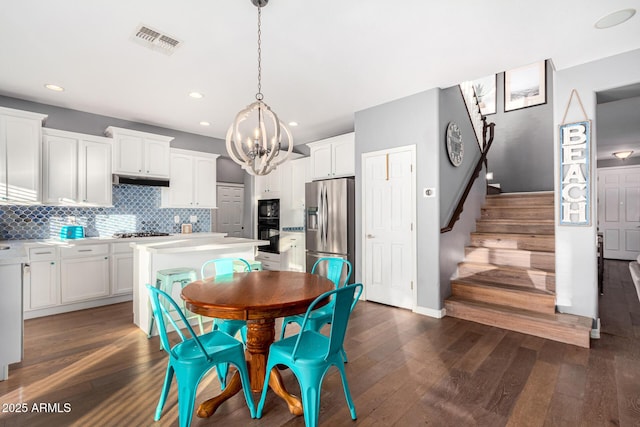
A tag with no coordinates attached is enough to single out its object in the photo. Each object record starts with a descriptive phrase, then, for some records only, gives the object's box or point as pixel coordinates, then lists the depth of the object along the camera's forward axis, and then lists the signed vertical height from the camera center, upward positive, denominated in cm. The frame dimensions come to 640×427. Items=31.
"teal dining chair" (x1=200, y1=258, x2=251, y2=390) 219 -79
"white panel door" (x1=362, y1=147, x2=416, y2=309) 393 -16
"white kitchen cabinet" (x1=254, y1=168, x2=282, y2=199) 614 +61
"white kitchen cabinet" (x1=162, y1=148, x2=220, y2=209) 513 +59
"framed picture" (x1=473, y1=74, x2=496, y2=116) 691 +274
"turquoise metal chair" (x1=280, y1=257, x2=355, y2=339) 238 -78
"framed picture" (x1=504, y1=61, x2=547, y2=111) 633 +267
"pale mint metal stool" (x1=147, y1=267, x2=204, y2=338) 288 -59
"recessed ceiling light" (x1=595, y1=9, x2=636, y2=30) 231 +150
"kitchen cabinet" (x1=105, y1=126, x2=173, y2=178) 448 +93
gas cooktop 454 -29
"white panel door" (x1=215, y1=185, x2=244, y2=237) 647 +10
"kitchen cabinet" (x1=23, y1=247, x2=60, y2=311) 360 -76
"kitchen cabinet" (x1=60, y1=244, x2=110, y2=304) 384 -73
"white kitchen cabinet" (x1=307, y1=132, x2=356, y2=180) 473 +93
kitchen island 317 -46
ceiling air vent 255 +150
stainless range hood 448 +52
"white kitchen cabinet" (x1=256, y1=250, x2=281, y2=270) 600 -89
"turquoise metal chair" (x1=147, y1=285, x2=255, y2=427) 166 -81
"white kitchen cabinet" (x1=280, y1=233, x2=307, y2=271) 566 -68
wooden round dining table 171 -49
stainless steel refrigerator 459 -8
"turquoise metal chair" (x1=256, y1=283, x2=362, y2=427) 164 -79
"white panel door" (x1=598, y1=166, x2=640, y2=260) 759 +9
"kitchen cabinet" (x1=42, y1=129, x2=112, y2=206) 397 +63
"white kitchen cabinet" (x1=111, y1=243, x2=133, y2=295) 422 -73
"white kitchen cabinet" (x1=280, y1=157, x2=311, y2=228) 570 +42
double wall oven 605 -16
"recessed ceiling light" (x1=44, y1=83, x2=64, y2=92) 360 +151
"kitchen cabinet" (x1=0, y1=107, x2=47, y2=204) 360 +71
